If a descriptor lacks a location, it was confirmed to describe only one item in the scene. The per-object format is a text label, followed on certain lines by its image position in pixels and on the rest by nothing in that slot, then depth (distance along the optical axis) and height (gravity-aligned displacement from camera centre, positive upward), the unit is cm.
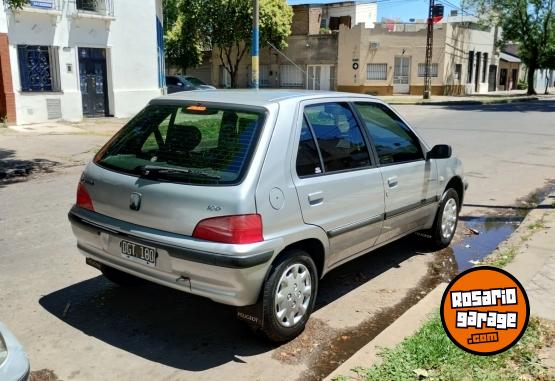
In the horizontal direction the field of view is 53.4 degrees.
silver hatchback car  346 -81
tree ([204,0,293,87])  3759 +383
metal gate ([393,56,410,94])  4072 +32
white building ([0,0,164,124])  1700 +62
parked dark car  2712 -30
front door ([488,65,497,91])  4997 +5
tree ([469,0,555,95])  4078 +405
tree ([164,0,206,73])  3822 +286
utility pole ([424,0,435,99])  3597 +222
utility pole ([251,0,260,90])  1758 +100
